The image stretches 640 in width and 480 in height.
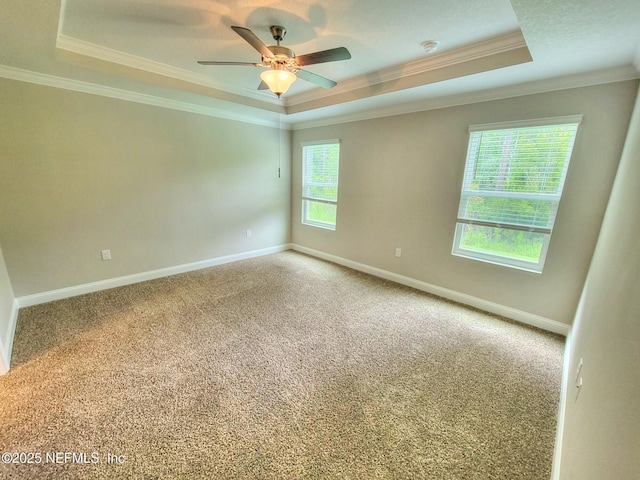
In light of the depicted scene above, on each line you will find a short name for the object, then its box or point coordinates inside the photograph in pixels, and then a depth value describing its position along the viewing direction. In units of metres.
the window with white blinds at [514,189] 2.37
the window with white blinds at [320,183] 4.25
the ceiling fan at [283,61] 1.71
